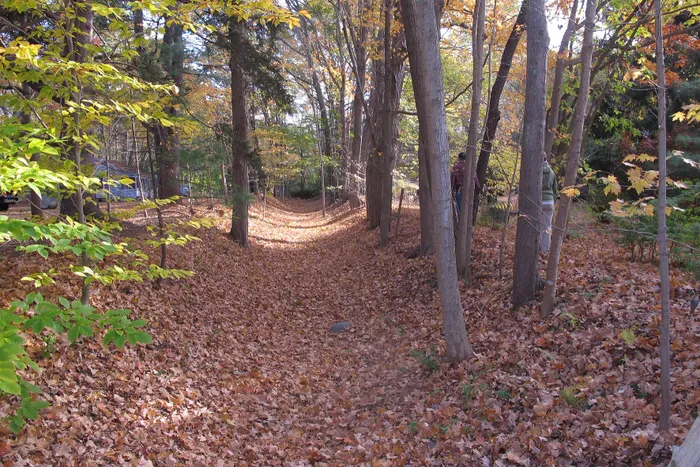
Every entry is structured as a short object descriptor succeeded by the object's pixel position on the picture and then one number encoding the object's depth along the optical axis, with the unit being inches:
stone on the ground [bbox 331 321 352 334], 350.6
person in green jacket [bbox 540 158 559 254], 321.7
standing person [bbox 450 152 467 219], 407.8
